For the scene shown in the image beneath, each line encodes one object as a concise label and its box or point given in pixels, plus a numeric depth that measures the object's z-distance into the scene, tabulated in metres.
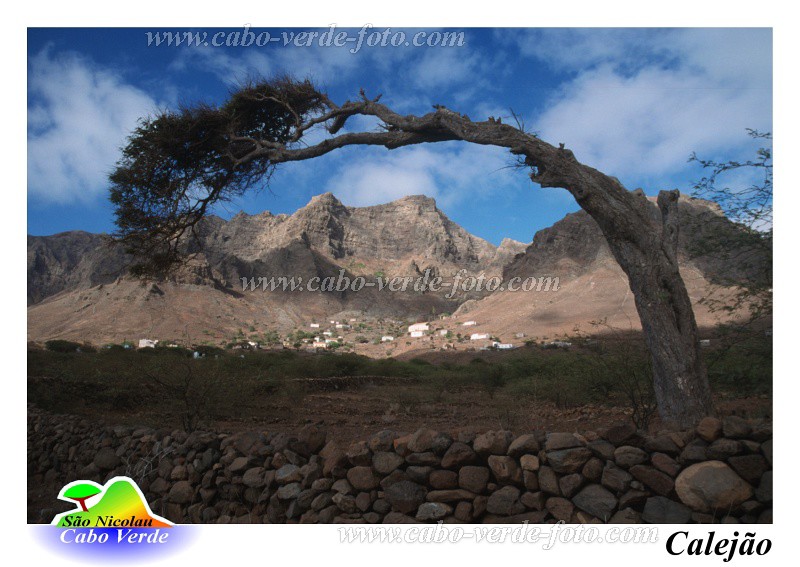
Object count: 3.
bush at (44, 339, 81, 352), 29.94
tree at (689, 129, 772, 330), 5.14
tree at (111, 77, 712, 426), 4.96
